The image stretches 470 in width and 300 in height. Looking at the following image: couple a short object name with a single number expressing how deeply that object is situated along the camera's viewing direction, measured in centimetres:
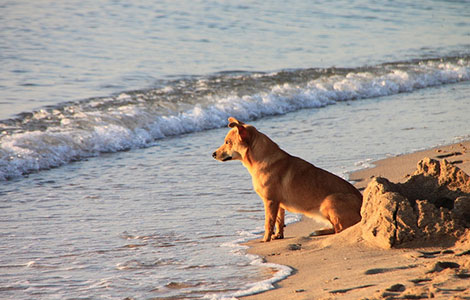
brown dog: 1252
